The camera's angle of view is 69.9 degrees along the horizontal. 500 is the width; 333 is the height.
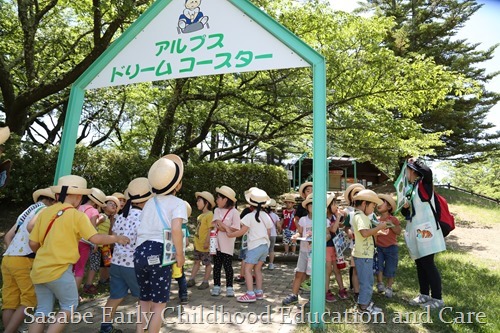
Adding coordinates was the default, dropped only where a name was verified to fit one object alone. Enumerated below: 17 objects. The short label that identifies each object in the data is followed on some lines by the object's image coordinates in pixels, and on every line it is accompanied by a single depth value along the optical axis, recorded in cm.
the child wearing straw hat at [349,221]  522
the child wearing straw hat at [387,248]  549
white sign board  445
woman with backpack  470
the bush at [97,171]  927
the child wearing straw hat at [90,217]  439
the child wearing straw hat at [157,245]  323
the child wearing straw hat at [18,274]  351
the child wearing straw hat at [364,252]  454
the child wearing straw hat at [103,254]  545
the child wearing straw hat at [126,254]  368
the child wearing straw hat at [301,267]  495
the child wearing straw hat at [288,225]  884
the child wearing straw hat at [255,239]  505
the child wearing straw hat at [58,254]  313
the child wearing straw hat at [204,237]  576
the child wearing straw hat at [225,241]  530
